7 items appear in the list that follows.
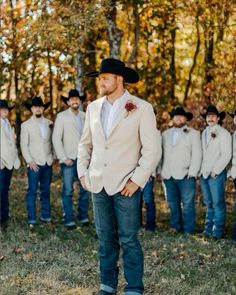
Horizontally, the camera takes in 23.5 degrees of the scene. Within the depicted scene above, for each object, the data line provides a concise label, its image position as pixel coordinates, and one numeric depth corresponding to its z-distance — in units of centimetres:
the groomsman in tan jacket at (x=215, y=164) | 870
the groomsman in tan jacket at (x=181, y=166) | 904
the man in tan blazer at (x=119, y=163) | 529
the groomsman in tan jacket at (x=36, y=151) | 928
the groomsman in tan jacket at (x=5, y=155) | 910
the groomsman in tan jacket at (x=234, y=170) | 855
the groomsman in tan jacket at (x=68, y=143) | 920
